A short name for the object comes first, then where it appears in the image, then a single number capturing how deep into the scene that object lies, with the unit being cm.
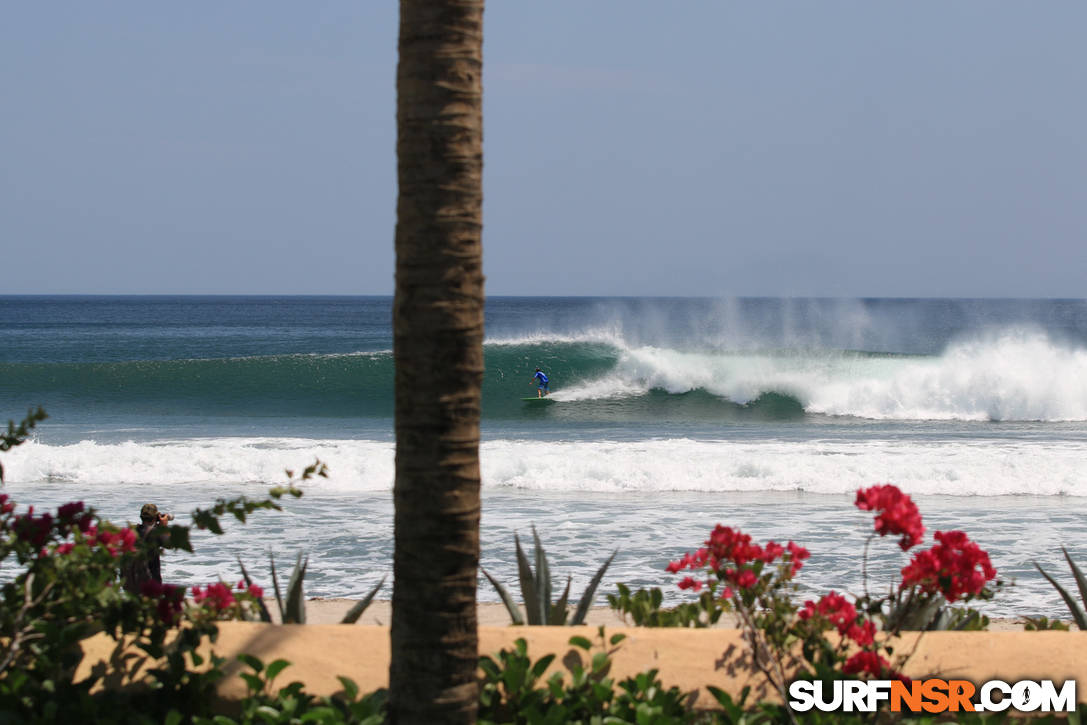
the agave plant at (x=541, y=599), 783
